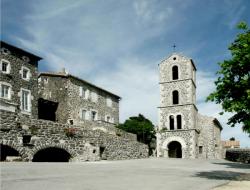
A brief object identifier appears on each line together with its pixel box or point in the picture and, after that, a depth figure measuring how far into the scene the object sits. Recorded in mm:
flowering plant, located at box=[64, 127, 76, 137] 13372
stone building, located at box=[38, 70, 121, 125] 25931
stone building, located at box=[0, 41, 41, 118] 20107
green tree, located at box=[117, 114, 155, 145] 33063
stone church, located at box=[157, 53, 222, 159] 28110
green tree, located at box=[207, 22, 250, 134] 9370
